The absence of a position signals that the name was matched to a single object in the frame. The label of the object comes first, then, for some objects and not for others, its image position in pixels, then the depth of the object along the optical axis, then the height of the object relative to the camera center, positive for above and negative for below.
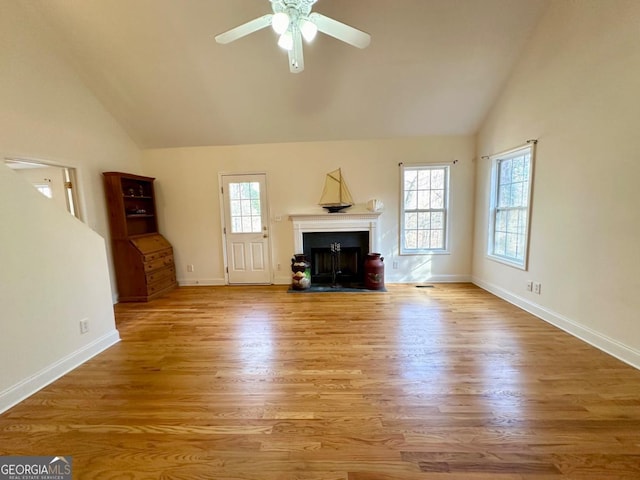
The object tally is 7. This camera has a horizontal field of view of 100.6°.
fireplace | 4.50 -0.45
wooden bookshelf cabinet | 3.89 -0.39
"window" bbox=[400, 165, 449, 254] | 4.52 +0.05
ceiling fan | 1.90 +1.42
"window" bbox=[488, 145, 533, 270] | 3.38 +0.05
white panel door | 4.67 -0.21
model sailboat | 4.53 +0.40
